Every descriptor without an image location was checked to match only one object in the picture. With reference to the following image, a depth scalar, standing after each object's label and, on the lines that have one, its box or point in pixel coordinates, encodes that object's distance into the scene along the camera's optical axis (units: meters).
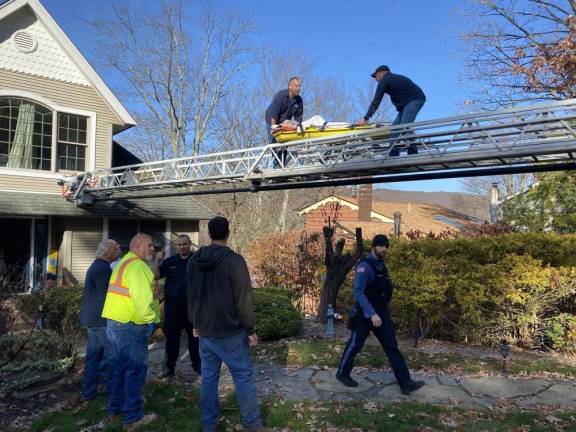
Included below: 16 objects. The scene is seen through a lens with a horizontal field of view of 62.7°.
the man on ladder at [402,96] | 7.04
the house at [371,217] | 20.81
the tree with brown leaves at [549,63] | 10.61
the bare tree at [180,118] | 25.83
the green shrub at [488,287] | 7.84
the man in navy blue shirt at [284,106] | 8.64
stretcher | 7.67
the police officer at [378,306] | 5.06
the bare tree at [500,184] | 35.97
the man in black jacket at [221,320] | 3.96
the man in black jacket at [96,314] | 5.01
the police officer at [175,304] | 5.63
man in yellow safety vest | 4.37
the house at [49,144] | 12.22
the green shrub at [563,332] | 7.61
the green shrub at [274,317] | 7.78
